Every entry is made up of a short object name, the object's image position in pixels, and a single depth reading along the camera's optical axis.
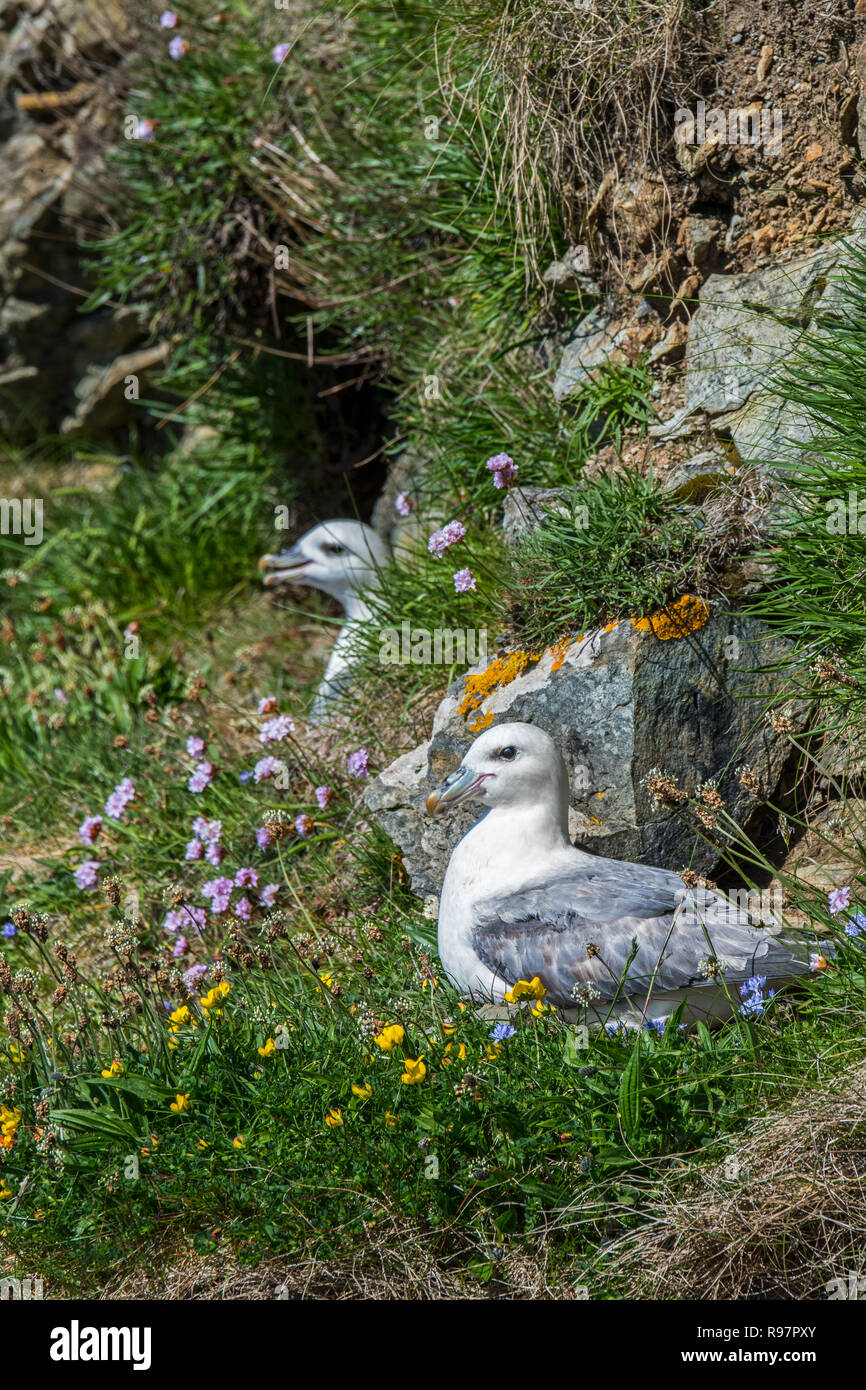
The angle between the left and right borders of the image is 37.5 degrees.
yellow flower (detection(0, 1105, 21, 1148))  3.23
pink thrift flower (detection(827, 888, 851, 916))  3.24
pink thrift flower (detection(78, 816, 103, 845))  4.69
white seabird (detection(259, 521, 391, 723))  5.62
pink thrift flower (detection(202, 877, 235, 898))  4.35
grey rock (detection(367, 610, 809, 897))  3.88
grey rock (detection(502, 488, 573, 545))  4.44
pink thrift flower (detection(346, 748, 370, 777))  4.62
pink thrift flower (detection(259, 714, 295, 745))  4.55
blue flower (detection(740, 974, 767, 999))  3.10
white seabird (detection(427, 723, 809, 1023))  3.21
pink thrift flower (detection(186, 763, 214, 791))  4.73
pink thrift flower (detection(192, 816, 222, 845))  4.62
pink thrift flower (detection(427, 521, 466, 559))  4.46
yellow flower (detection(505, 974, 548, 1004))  3.17
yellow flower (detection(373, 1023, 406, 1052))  3.10
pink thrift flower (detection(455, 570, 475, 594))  4.38
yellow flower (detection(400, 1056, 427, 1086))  2.98
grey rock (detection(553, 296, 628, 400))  4.89
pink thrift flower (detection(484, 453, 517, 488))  4.51
